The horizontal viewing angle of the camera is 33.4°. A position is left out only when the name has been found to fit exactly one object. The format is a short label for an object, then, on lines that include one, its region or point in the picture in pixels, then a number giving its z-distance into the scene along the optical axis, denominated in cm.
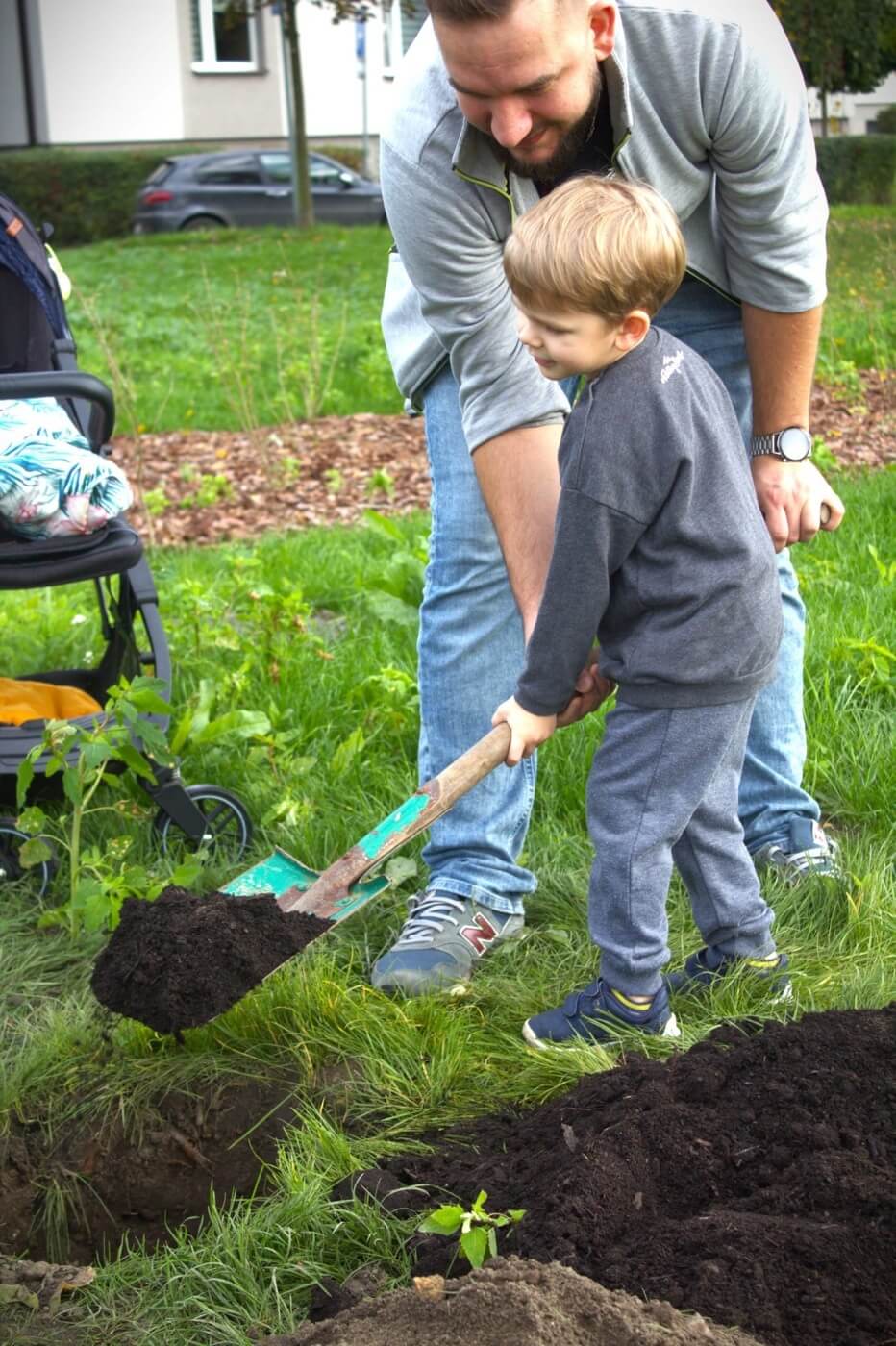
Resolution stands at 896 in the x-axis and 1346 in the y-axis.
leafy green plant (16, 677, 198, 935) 292
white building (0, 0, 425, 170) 2981
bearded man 243
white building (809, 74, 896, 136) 3510
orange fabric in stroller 382
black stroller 336
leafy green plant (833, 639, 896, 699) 384
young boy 224
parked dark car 2498
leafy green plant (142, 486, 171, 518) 618
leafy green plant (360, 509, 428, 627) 451
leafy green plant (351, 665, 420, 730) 383
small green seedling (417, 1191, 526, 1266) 192
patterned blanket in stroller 343
